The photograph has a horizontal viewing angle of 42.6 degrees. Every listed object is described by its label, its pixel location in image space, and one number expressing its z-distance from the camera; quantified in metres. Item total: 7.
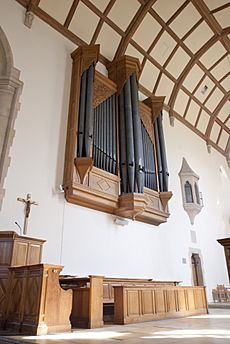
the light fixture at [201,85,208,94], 11.34
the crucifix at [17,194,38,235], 5.28
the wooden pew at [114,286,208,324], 4.74
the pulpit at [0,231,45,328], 4.24
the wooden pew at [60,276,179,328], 4.31
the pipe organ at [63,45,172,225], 6.41
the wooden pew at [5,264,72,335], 3.56
